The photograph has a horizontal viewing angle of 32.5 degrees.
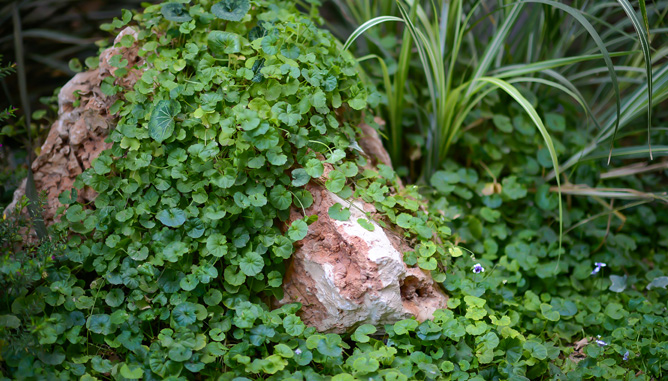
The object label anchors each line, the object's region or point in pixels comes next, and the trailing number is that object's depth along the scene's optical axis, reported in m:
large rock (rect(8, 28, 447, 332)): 1.51
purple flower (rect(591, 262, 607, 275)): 1.69
